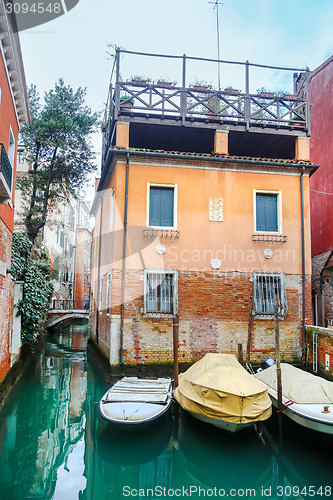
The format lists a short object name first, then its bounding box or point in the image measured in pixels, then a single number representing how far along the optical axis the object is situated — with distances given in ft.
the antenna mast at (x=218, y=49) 43.11
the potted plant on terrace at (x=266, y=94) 40.59
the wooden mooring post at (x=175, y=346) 31.12
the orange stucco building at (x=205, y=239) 37.17
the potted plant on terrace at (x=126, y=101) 38.63
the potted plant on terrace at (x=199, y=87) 39.60
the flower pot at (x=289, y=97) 40.96
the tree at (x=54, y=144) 55.21
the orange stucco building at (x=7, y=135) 25.09
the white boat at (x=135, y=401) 24.84
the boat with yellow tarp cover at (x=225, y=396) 24.63
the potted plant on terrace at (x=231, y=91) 40.40
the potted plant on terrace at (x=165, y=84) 38.73
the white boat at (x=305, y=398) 23.43
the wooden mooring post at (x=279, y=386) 26.71
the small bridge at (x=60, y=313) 76.95
